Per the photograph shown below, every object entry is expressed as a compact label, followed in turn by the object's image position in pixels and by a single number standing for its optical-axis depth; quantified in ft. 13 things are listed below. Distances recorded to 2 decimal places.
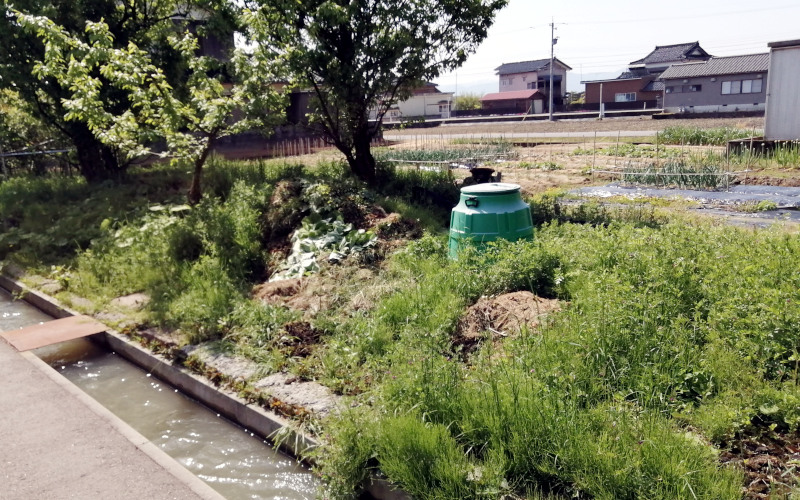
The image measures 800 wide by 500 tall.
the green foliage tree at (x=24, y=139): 43.62
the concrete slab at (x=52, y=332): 19.41
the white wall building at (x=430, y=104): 178.40
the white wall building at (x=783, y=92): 50.78
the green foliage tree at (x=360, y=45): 29.01
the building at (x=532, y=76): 190.08
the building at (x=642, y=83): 159.74
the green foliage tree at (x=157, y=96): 25.77
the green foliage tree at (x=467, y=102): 189.84
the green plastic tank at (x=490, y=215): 18.99
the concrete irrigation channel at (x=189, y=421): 12.75
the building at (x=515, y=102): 172.24
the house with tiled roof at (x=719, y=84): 122.93
